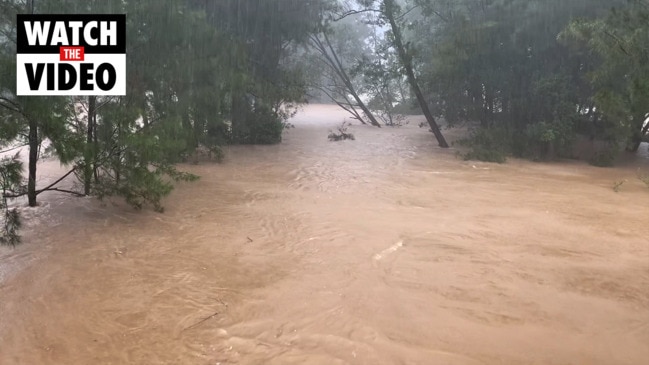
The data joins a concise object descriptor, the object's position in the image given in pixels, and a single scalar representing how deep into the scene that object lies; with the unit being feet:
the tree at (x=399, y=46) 51.03
